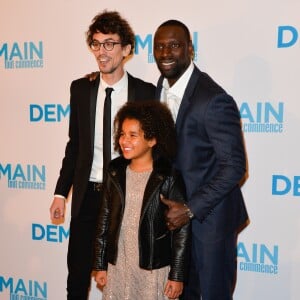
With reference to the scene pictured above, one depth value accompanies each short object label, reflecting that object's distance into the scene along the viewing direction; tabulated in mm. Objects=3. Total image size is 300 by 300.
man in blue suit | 1556
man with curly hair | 1995
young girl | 1647
